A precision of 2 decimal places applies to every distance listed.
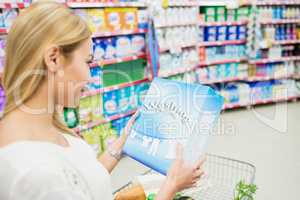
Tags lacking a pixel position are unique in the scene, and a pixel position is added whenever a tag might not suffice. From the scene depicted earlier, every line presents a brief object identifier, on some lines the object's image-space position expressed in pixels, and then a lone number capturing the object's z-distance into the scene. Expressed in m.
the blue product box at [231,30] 5.18
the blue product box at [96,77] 3.42
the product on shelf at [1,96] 2.49
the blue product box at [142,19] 3.78
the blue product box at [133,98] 3.88
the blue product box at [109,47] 3.50
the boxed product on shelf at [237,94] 5.31
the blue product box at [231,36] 5.21
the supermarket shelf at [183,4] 4.23
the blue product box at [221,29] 5.11
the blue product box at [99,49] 3.41
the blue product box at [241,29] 5.22
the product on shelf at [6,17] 2.62
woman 0.79
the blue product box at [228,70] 5.30
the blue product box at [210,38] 5.06
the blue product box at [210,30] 5.03
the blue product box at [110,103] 3.60
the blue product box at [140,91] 3.97
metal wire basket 1.52
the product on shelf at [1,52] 2.58
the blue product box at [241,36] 5.25
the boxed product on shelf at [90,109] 3.35
